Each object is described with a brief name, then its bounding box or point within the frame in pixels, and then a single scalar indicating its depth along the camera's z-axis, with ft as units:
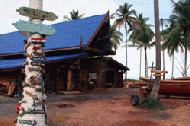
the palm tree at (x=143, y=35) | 200.91
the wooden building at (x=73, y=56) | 95.86
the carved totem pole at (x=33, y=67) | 26.84
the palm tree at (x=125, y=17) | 202.28
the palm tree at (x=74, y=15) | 199.04
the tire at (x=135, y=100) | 61.57
